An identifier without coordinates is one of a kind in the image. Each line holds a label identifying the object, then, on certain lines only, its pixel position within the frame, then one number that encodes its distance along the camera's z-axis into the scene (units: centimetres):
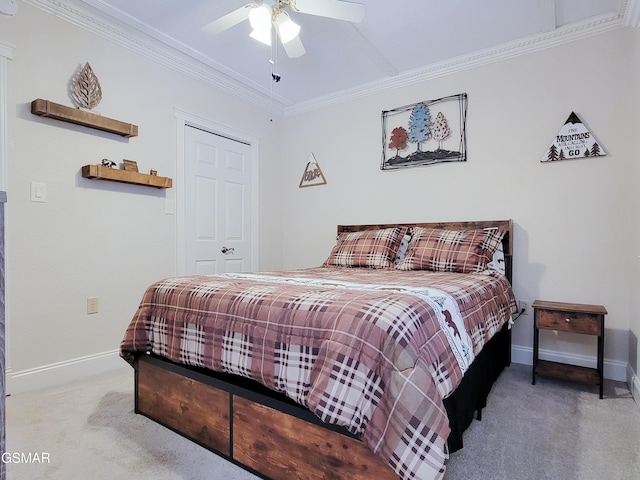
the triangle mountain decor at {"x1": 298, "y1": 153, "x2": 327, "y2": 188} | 390
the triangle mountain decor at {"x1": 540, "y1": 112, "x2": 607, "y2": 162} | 250
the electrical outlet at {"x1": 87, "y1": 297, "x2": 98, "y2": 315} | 249
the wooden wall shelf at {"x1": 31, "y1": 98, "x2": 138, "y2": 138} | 218
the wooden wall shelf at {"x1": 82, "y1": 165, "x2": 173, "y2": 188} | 242
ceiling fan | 197
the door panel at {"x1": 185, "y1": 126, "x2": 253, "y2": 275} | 322
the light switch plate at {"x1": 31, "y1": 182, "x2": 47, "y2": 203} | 222
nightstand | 215
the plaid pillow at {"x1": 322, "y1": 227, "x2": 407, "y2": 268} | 290
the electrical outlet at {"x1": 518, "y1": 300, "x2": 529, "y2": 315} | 274
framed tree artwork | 306
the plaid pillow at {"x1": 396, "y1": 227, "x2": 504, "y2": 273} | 249
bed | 105
